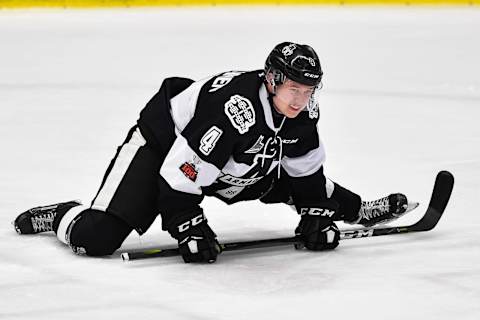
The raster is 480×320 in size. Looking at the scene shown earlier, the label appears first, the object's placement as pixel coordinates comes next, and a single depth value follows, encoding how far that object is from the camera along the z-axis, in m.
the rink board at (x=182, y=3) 22.06
